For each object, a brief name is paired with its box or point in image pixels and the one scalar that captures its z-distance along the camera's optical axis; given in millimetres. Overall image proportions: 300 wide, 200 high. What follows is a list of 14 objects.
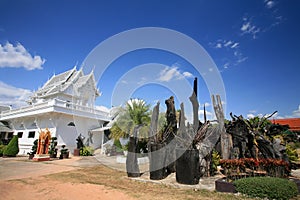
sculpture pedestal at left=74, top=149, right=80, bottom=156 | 17766
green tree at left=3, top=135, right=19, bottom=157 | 15815
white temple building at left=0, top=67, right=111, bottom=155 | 18812
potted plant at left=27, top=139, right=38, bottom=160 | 14428
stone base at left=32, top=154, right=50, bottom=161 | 13273
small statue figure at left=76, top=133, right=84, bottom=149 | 18750
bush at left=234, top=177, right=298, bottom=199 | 4836
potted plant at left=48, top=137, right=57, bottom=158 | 15167
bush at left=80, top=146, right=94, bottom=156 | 17812
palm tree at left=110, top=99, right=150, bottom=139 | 15422
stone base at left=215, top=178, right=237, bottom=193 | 5516
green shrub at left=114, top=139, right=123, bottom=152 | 17875
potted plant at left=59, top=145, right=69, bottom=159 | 15058
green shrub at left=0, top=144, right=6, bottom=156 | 16388
